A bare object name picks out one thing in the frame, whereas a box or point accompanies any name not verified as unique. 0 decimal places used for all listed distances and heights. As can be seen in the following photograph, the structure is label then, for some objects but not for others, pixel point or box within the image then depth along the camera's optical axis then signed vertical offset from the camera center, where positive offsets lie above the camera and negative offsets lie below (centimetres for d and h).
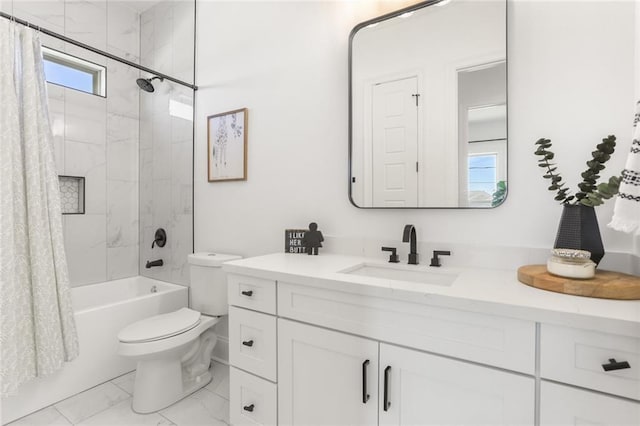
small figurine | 168 -15
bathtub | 168 -86
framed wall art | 210 +45
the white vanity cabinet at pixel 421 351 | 77 -43
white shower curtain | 151 -10
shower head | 234 +95
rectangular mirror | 133 +49
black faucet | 144 -17
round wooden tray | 87 -21
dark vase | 103 -7
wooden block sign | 175 -17
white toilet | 165 -72
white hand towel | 84 +5
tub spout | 260 -45
